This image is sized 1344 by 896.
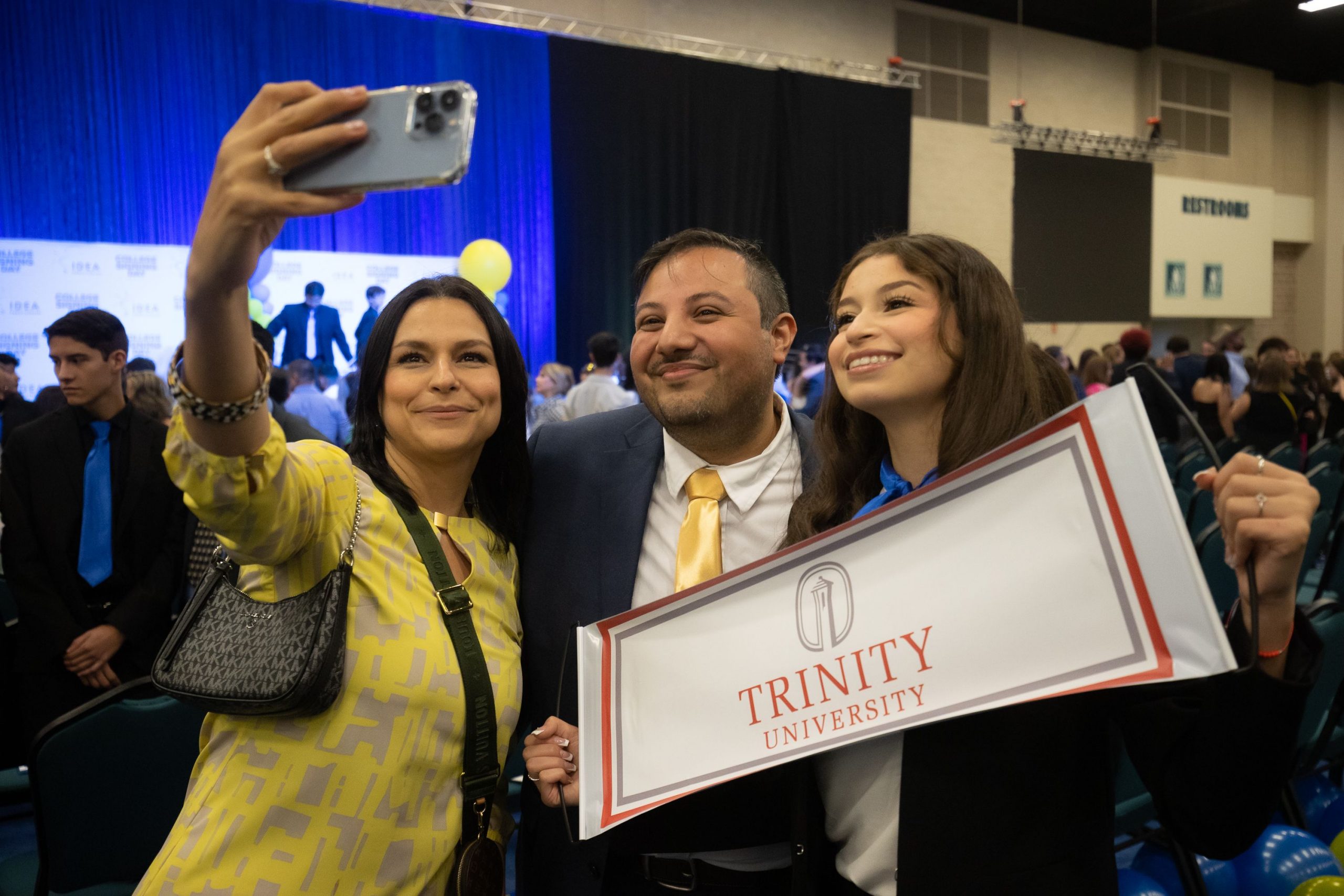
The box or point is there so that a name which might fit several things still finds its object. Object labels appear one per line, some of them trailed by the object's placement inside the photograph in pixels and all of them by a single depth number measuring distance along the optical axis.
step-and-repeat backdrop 8.35
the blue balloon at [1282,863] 2.33
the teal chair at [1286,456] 6.21
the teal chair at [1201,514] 4.54
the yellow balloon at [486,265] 9.58
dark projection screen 14.62
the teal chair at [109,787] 2.01
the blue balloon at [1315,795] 2.90
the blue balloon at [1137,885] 2.19
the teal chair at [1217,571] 3.66
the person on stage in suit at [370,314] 9.45
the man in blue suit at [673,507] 1.56
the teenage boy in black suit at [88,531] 3.04
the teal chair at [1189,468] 5.36
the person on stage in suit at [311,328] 9.10
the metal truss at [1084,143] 13.56
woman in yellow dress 1.00
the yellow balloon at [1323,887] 2.12
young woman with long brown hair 1.06
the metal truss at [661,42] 9.49
